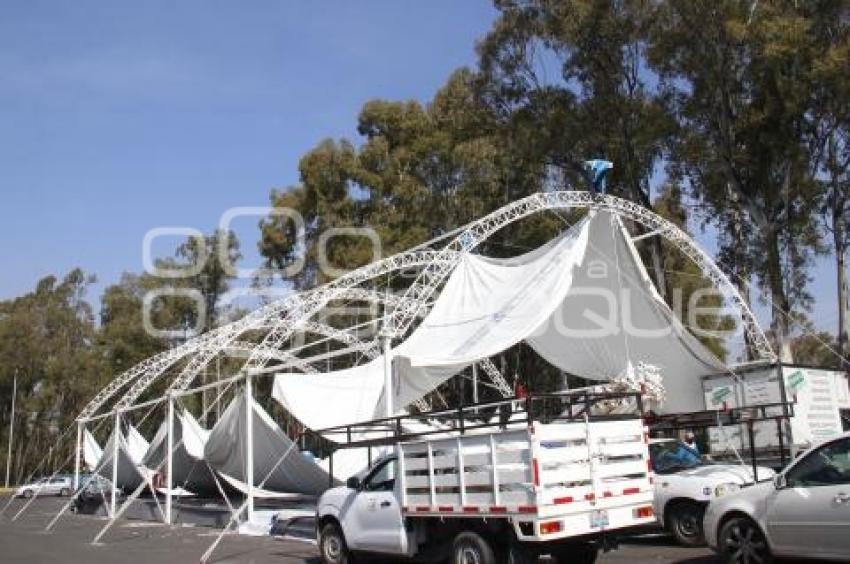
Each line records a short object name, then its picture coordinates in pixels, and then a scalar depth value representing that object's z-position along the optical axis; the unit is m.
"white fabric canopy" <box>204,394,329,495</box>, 20.69
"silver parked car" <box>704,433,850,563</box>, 8.20
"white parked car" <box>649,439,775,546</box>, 12.34
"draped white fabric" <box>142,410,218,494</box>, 26.00
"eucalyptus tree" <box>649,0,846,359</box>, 24.03
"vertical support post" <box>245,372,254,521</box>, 19.12
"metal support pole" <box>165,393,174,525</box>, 22.94
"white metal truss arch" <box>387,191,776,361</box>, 19.11
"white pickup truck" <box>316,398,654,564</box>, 9.17
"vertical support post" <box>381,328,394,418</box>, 17.17
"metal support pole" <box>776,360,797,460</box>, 15.96
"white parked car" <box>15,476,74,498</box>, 48.81
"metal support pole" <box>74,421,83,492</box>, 28.80
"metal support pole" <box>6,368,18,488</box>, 56.94
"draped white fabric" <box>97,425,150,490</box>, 28.33
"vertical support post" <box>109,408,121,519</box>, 25.14
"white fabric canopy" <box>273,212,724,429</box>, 17.22
